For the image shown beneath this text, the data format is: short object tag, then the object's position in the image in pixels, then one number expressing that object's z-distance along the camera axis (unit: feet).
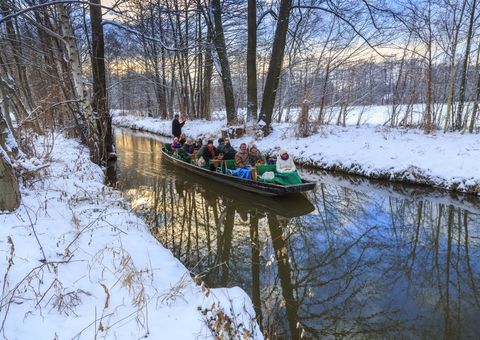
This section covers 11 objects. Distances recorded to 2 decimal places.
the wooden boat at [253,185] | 26.00
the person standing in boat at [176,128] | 53.72
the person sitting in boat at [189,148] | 42.94
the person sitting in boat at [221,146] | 37.71
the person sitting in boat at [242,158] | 32.99
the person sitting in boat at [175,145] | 45.96
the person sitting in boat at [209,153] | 37.47
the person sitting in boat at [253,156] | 33.30
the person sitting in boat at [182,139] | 47.19
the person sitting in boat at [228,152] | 36.42
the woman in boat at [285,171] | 27.12
